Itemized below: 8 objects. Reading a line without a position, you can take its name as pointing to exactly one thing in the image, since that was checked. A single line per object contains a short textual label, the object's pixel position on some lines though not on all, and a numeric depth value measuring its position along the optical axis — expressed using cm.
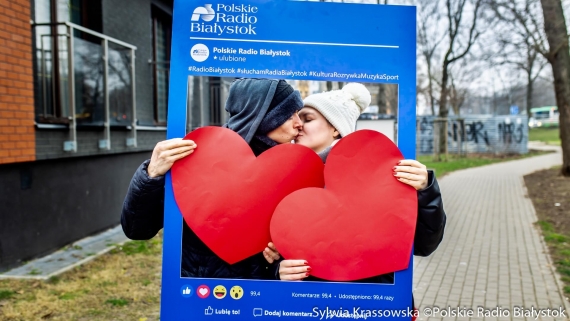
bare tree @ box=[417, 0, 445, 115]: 2447
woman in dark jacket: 160
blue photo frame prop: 161
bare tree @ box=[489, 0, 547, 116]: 1275
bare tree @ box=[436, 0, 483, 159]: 2381
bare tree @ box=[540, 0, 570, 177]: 1334
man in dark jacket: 164
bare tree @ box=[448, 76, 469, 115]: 3139
